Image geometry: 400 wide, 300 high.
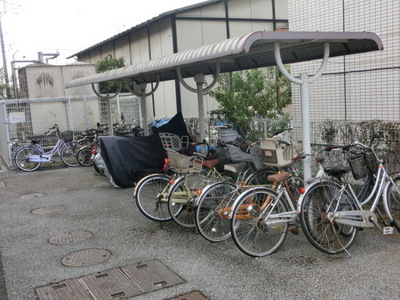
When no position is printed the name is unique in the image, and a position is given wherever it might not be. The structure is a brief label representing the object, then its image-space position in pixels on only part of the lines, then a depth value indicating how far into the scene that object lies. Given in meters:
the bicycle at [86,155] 11.23
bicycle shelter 4.66
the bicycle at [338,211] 4.49
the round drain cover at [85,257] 4.79
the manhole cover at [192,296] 3.82
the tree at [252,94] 10.79
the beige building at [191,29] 14.42
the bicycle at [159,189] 5.73
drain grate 4.00
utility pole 23.14
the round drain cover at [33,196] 8.17
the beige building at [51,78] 14.62
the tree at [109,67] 17.66
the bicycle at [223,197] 4.94
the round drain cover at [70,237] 5.55
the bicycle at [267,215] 4.53
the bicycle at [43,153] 11.09
